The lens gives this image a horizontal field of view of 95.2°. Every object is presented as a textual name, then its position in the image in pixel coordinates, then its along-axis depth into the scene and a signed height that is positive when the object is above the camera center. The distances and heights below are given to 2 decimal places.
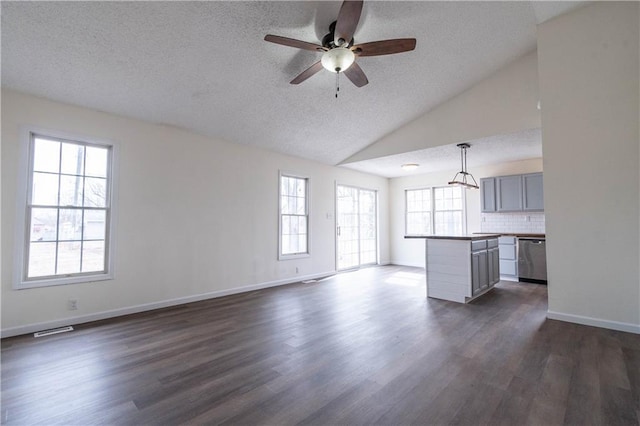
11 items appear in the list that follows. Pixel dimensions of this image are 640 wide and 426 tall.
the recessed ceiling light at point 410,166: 6.75 +1.34
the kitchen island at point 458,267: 4.29 -0.67
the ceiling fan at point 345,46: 2.48 +1.62
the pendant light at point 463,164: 5.23 +1.31
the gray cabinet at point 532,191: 5.86 +0.66
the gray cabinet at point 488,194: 6.50 +0.66
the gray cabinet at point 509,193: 6.15 +0.65
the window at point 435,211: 7.51 +0.34
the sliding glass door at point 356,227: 7.39 -0.11
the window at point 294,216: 6.01 +0.14
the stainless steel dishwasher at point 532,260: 5.64 -0.73
